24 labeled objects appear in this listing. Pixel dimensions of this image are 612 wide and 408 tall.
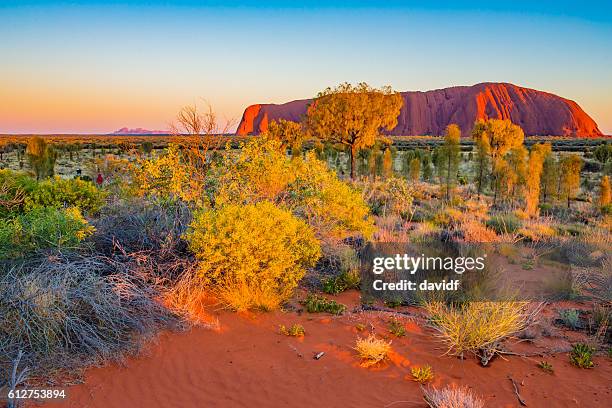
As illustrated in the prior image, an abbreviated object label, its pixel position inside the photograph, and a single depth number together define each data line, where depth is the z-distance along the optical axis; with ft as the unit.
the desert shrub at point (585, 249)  29.36
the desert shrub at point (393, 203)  41.83
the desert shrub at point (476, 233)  33.19
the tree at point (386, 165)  85.66
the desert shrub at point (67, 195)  29.78
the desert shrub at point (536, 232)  35.18
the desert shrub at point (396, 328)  18.71
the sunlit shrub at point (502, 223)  37.99
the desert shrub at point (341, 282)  23.90
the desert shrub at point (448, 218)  40.61
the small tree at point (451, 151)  71.51
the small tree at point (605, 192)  51.11
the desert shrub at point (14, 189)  28.19
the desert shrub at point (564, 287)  23.80
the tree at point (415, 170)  79.00
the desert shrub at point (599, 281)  21.79
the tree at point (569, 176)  57.16
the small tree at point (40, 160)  88.12
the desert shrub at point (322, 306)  21.08
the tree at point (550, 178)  59.47
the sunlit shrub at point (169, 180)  25.18
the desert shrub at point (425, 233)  31.90
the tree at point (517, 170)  58.90
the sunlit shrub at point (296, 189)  26.96
